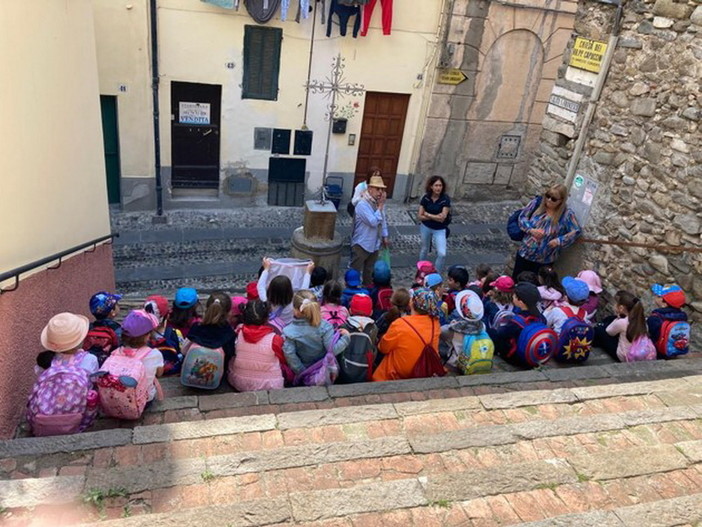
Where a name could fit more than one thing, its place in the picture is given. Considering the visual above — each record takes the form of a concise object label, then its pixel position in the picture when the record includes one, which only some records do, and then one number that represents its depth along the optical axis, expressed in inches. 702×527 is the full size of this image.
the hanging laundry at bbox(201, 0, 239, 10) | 357.7
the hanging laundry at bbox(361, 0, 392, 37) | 385.4
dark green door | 371.9
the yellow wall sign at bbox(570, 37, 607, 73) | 240.4
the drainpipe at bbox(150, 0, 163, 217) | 353.4
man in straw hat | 269.6
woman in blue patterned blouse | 248.7
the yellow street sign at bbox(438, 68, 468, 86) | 418.5
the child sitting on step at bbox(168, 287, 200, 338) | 179.5
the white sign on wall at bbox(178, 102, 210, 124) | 389.7
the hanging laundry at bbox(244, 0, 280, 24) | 365.1
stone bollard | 273.9
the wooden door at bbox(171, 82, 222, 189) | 387.9
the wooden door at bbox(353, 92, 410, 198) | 427.5
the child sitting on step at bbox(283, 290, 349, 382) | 159.8
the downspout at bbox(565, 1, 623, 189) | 231.6
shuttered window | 379.0
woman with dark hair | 284.6
